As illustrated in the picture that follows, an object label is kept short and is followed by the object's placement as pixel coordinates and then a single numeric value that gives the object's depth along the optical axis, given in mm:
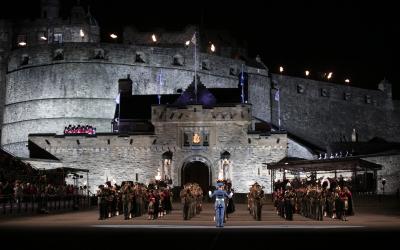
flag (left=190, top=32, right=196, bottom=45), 78000
